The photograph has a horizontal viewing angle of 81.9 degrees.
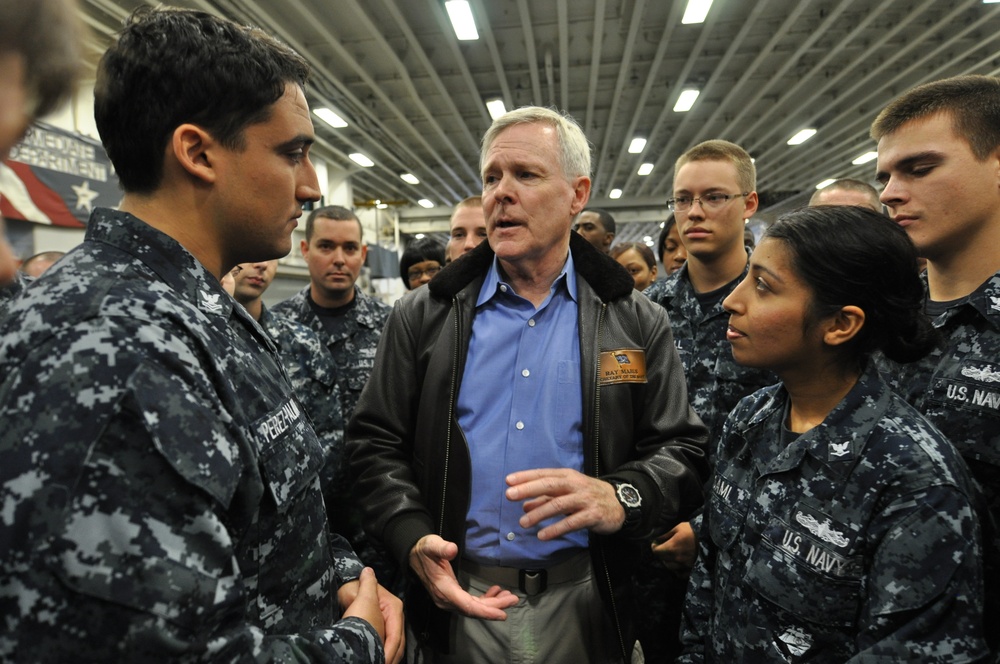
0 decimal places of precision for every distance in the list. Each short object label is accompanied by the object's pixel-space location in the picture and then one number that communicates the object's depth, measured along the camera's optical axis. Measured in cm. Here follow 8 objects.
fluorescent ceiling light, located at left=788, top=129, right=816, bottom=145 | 1158
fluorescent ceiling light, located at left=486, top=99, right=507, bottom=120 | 966
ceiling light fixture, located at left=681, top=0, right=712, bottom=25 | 660
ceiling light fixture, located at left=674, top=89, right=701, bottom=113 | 948
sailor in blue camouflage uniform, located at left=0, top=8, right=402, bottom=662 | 65
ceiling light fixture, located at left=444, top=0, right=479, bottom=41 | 630
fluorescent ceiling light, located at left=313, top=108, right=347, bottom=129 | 922
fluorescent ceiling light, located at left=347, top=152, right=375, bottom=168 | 1219
